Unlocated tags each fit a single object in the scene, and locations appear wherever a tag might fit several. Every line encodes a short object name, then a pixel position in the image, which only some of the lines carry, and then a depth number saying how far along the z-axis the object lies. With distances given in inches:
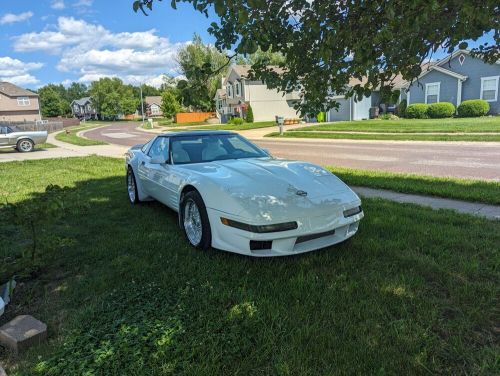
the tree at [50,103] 4173.2
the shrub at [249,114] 1768.0
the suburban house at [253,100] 1827.0
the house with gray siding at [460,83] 1143.3
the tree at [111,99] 3624.5
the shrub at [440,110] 1175.6
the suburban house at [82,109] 4867.6
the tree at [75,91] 6673.2
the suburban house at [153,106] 4320.9
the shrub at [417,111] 1217.4
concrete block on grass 107.9
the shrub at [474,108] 1118.4
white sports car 143.6
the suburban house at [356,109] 1521.9
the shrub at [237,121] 1692.9
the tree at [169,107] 2519.7
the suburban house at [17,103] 2819.9
